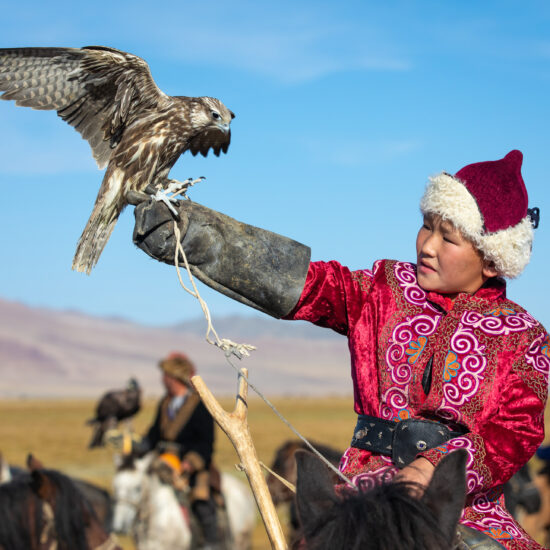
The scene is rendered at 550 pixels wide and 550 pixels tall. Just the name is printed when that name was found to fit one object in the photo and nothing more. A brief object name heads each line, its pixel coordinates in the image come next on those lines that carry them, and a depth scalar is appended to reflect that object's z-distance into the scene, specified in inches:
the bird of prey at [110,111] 121.6
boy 90.3
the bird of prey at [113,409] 429.4
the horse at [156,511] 338.0
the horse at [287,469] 233.1
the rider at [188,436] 349.1
